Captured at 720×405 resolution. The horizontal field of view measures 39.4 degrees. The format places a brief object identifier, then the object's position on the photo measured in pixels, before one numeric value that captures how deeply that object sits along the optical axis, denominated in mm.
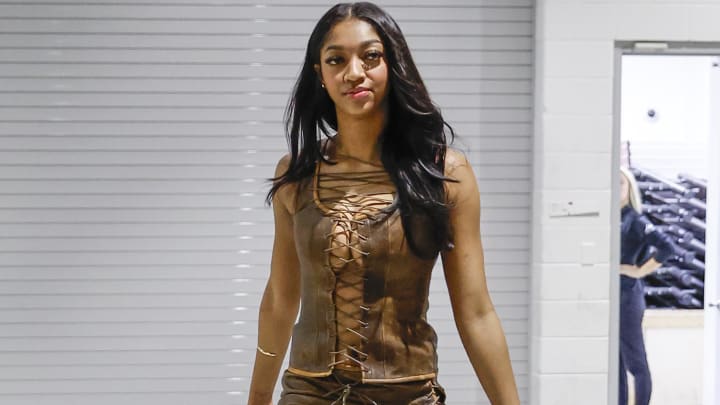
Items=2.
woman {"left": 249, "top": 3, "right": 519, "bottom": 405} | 2090
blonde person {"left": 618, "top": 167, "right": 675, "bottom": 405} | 4750
